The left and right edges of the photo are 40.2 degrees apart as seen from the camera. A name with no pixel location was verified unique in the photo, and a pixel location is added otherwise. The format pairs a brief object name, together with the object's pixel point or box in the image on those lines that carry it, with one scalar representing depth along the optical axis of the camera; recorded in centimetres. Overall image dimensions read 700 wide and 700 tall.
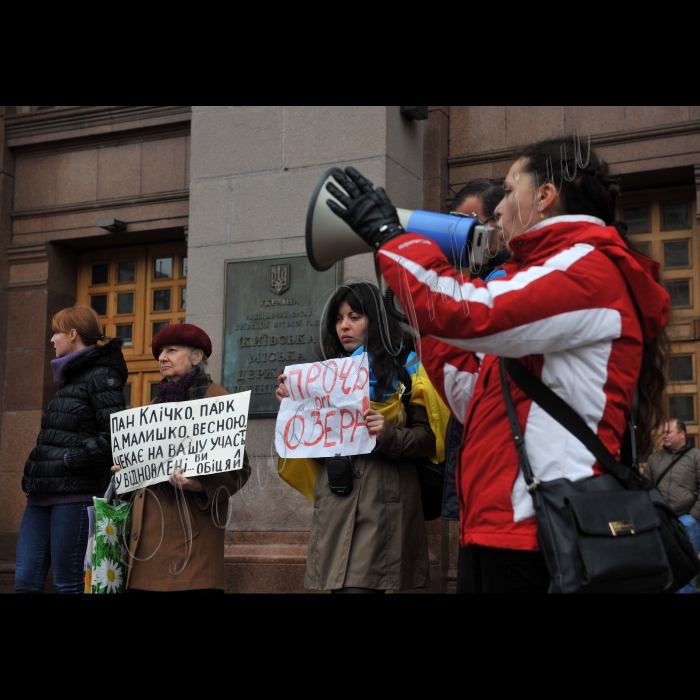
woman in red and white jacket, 217
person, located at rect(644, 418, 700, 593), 783
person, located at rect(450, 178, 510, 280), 384
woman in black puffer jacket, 506
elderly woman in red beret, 442
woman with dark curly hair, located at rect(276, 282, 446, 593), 398
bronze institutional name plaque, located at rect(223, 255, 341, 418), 693
